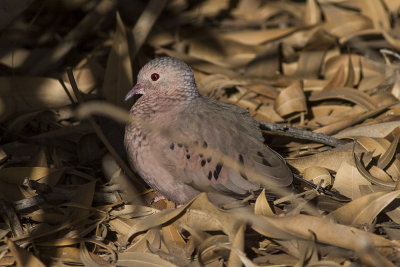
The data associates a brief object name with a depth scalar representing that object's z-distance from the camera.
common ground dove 5.80
